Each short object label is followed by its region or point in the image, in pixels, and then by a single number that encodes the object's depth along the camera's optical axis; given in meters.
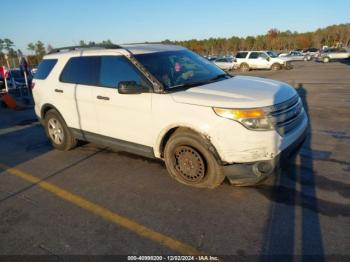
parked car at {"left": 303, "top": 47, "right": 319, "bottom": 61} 43.13
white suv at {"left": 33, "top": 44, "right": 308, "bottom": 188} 3.91
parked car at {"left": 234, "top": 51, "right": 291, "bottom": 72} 26.45
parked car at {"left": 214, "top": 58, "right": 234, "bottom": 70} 28.73
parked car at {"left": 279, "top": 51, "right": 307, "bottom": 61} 43.00
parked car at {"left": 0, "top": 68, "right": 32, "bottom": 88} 16.65
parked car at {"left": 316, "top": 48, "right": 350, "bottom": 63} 35.97
